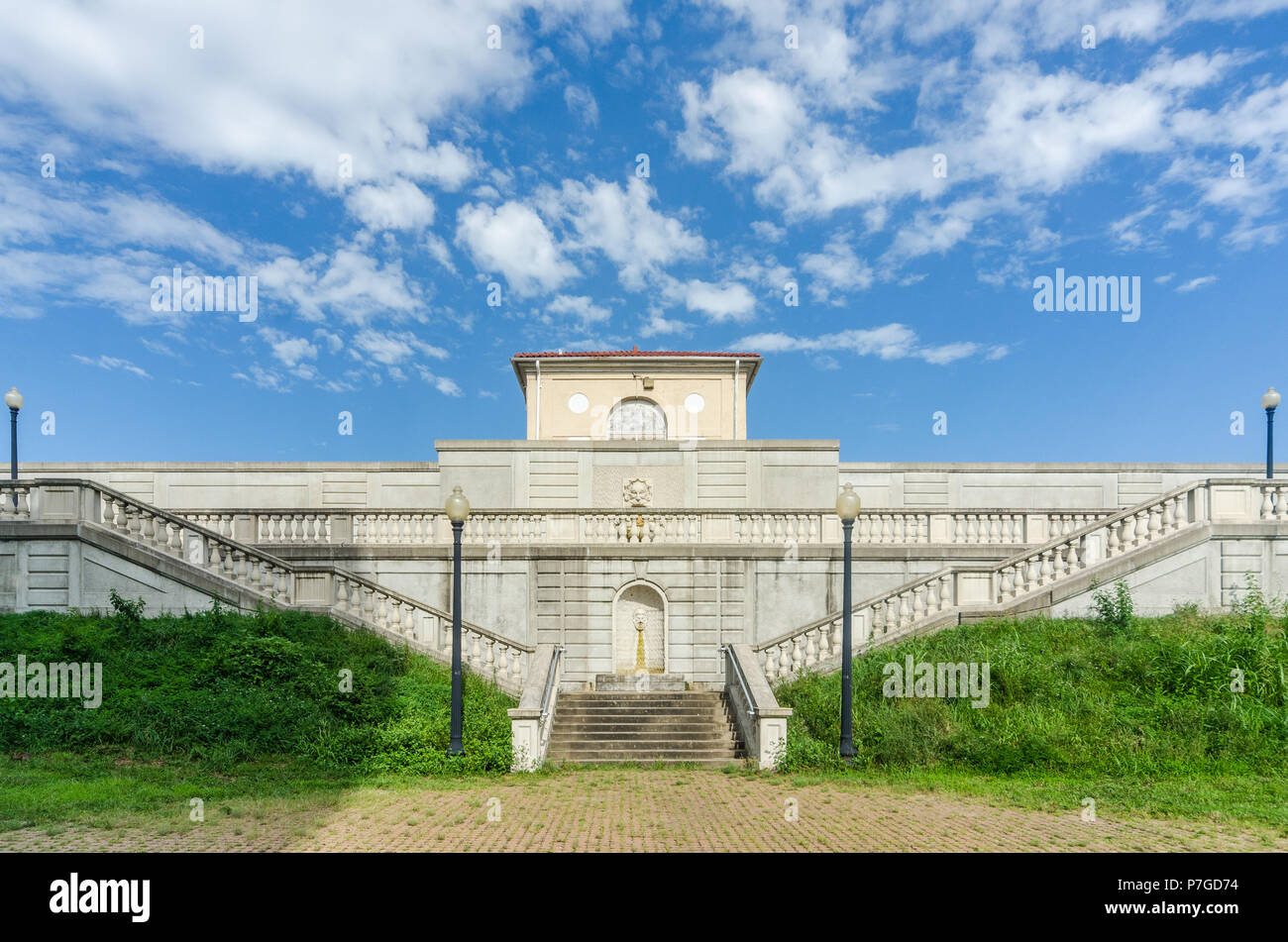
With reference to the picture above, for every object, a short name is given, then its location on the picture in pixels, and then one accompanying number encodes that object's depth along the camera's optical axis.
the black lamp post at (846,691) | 10.79
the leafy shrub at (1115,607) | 13.53
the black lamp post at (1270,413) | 16.56
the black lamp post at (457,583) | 11.10
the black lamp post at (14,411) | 17.61
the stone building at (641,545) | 14.33
